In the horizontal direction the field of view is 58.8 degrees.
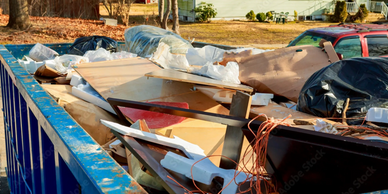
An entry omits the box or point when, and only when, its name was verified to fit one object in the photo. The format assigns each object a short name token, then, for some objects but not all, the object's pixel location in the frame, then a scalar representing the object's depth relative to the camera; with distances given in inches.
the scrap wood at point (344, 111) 102.3
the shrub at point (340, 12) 866.8
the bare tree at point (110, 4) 724.1
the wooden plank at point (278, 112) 111.1
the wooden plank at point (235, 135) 65.4
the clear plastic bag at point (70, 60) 151.6
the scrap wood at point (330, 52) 152.1
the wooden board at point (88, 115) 101.4
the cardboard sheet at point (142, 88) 115.0
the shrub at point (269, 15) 865.8
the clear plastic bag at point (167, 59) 141.2
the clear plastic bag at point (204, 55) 156.8
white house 848.9
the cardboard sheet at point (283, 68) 139.2
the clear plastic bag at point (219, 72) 124.7
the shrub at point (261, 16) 844.6
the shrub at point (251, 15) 858.8
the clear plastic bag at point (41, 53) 182.7
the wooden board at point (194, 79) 108.4
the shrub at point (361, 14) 876.0
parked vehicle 240.1
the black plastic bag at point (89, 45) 198.4
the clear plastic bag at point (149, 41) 171.9
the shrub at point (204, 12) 812.6
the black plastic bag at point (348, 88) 107.5
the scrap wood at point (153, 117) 100.3
